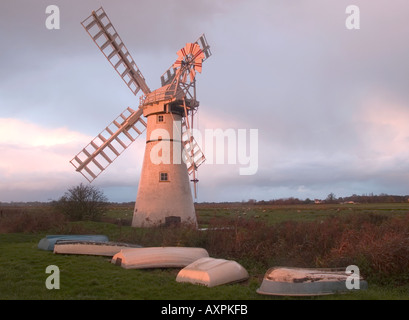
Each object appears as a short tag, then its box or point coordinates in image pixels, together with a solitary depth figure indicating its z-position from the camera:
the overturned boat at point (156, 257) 12.05
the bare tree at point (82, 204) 27.31
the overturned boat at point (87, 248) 14.27
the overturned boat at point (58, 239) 15.26
